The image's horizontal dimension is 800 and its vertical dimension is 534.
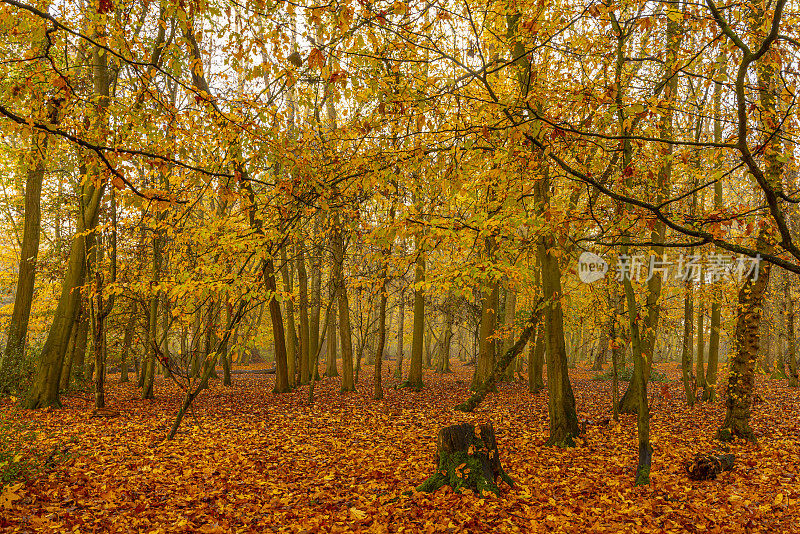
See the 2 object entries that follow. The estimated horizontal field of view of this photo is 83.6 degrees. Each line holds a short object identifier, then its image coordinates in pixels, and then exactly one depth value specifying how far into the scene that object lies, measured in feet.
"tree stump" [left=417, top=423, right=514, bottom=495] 17.89
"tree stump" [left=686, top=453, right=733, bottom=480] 19.84
